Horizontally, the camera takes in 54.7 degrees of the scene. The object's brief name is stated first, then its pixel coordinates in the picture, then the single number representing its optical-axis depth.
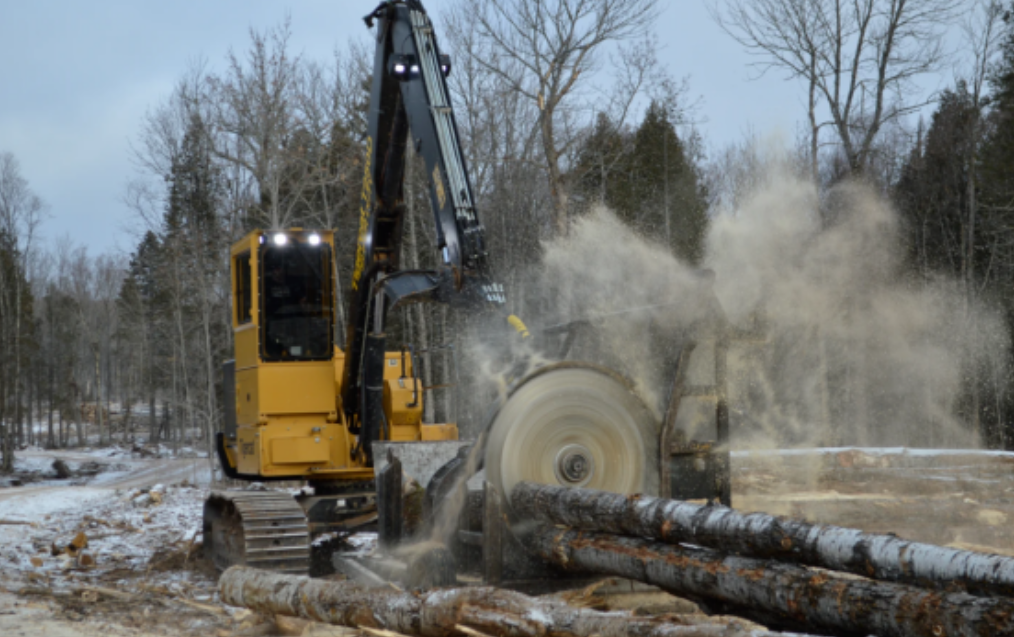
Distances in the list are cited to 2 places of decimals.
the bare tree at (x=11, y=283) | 41.81
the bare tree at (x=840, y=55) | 27.08
